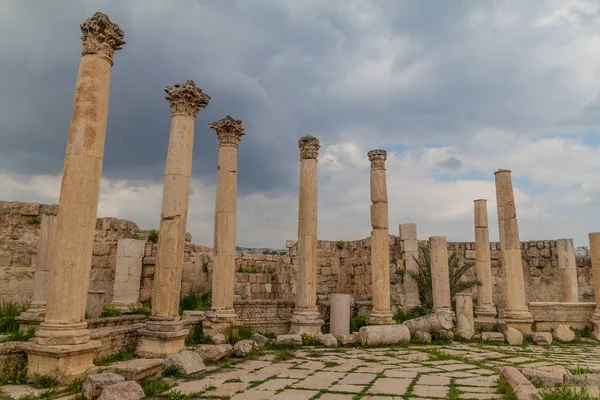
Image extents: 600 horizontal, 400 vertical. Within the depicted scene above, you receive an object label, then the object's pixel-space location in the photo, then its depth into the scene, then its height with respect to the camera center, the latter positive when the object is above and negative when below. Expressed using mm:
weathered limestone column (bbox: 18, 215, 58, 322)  10688 +115
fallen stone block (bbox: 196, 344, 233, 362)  9688 -1564
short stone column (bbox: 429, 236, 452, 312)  17062 +323
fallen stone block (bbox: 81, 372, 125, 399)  6141 -1452
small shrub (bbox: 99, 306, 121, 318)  11768 -860
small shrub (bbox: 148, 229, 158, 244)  16691 +1651
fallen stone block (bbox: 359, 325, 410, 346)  12875 -1538
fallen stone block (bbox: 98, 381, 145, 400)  5883 -1512
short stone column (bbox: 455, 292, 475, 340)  15078 -1002
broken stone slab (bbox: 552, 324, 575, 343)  13961 -1599
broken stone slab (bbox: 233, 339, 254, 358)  10543 -1605
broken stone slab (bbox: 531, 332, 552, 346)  13540 -1695
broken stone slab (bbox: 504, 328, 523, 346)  13578 -1654
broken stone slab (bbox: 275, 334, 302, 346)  12054 -1598
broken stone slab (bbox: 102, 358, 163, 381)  7234 -1501
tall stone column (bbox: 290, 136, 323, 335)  13617 +1224
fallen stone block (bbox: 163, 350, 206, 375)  8242 -1536
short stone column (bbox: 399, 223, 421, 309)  19453 +955
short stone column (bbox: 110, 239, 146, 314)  15039 +245
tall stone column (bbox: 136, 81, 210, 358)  9695 +1202
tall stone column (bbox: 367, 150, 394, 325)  14788 +1387
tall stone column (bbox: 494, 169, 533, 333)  15094 +983
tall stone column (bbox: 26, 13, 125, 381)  6934 +985
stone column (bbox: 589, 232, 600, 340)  14797 +603
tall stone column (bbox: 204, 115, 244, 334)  12695 +1682
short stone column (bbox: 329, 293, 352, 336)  14188 -1037
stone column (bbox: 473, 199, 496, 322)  19122 +871
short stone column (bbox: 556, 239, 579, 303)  20406 +620
